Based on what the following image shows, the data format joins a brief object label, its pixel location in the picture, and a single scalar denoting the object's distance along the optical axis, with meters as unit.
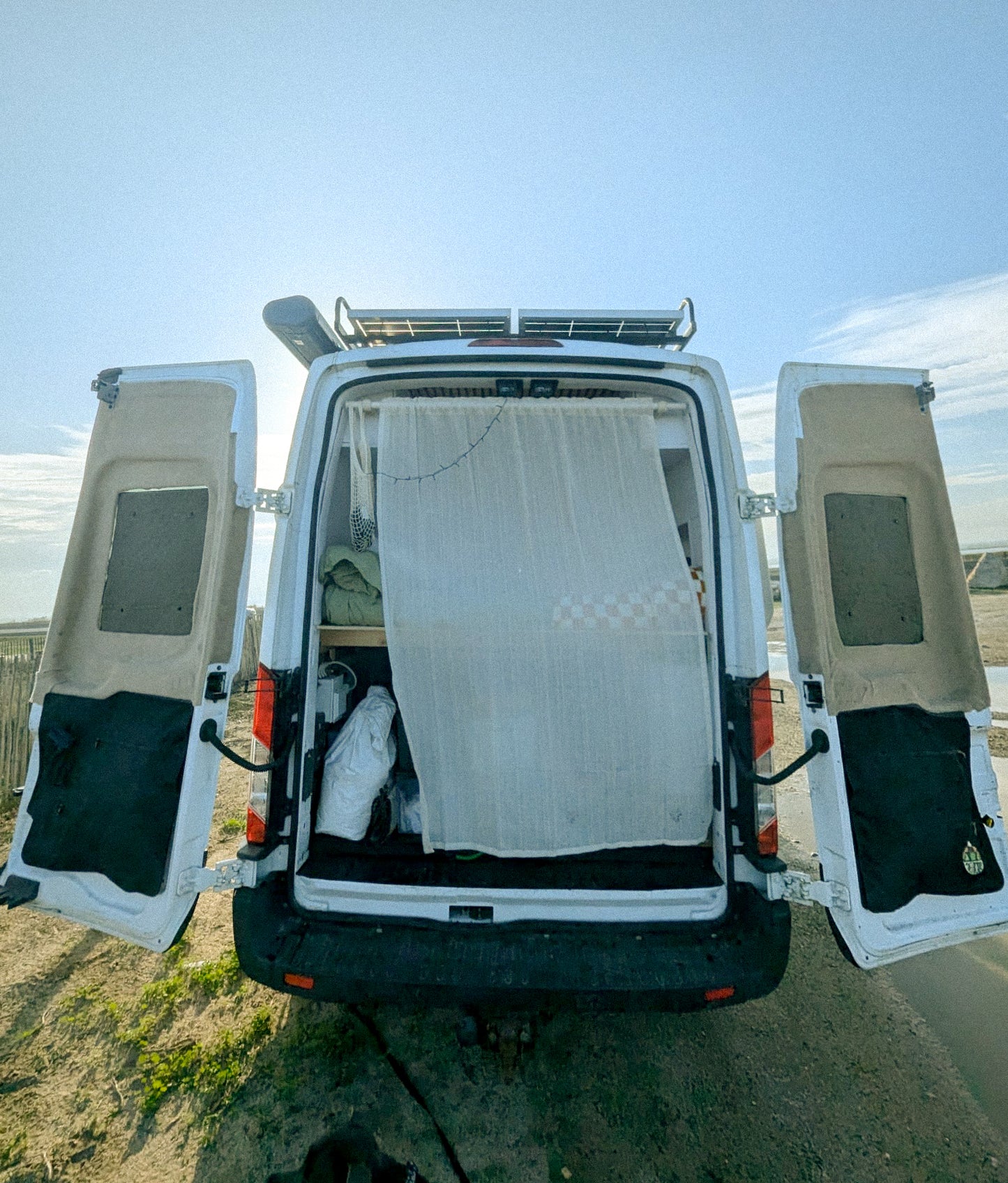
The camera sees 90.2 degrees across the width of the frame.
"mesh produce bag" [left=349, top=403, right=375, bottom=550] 2.24
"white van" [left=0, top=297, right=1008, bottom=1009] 1.60
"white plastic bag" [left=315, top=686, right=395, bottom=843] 2.07
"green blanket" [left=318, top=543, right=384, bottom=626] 2.36
